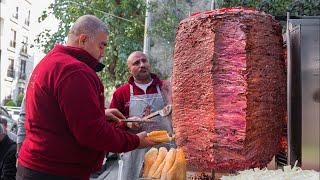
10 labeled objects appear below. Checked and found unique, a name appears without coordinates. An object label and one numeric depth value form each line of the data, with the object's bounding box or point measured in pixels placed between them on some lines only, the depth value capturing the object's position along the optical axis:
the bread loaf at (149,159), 3.24
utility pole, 8.10
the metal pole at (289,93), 2.62
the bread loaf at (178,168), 3.00
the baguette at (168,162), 3.05
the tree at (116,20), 9.22
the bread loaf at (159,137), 3.04
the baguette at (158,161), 3.16
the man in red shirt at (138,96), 4.62
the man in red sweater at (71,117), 2.67
